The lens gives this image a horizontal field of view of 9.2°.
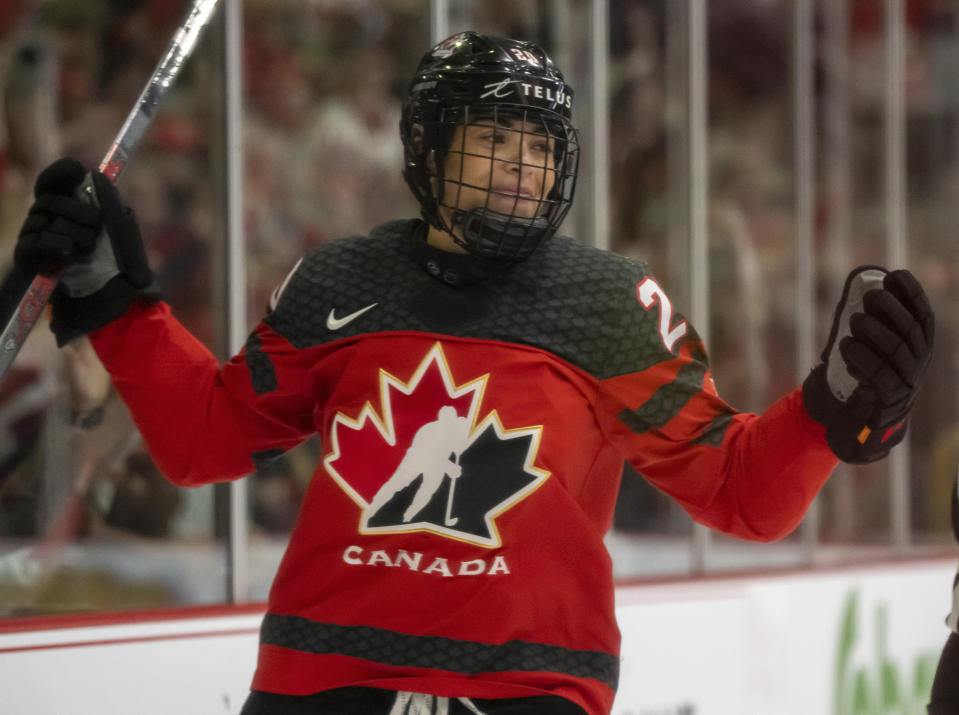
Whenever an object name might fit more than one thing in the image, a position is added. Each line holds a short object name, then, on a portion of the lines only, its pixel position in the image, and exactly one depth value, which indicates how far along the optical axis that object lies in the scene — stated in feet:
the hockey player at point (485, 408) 22.75
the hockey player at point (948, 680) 22.57
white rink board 25.27
